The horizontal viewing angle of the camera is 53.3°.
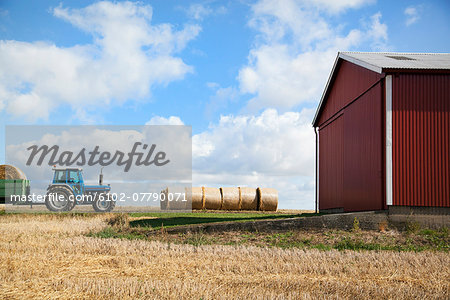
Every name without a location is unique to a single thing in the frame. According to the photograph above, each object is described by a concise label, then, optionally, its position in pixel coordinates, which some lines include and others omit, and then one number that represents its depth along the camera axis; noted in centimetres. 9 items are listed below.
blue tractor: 1998
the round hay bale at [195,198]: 2189
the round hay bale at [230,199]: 2230
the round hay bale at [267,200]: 2283
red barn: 1280
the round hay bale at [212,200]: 2209
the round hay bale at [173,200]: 2228
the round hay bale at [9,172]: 2531
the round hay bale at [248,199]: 2267
